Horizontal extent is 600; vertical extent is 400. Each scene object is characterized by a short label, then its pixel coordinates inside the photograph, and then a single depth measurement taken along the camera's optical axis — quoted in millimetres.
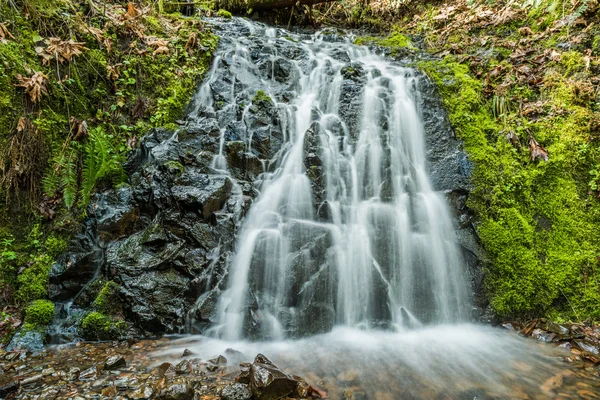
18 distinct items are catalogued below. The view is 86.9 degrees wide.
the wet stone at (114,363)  3207
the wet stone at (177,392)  2707
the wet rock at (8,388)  2713
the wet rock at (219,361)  3387
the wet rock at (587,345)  3805
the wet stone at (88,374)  3020
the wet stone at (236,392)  2746
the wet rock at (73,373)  3027
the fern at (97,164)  4791
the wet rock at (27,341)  3617
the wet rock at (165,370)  3158
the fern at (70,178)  4635
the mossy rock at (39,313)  3904
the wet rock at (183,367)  3193
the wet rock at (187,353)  3552
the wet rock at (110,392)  2775
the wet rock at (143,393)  2762
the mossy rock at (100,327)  3902
